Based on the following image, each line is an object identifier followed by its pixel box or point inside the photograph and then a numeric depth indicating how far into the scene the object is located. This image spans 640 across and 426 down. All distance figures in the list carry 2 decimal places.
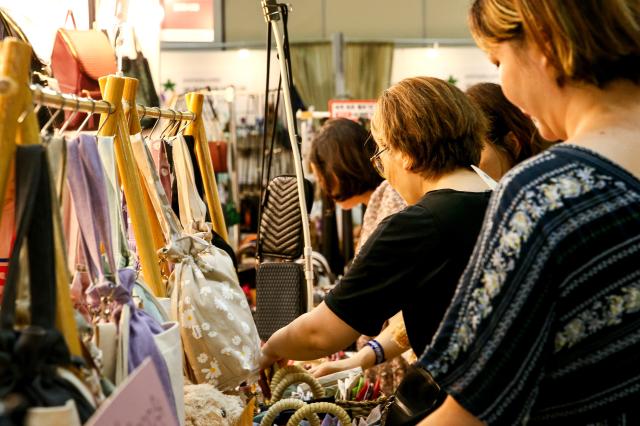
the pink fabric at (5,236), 1.31
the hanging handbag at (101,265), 1.19
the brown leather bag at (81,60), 2.92
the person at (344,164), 3.74
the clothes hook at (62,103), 1.25
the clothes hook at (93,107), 1.39
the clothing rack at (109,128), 1.03
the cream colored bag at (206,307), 1.59
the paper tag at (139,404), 0.94
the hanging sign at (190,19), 6.49
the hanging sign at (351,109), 5.75
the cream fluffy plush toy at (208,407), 1.48
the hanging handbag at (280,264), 2.54
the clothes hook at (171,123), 1.95
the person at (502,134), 2.82
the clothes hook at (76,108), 1.29
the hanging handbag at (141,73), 3.45
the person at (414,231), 1.81
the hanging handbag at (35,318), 0.92
